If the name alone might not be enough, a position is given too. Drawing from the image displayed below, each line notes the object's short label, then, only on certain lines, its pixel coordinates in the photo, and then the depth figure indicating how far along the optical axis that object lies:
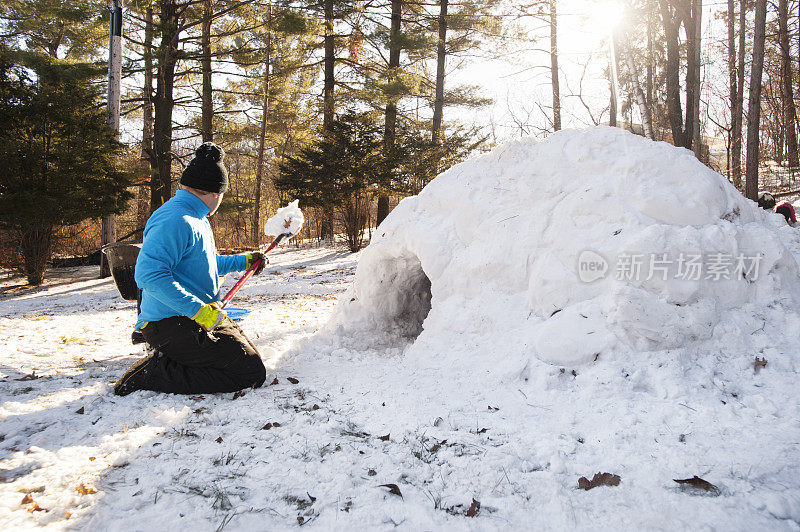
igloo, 2.83
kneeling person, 2.73
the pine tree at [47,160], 8.49
